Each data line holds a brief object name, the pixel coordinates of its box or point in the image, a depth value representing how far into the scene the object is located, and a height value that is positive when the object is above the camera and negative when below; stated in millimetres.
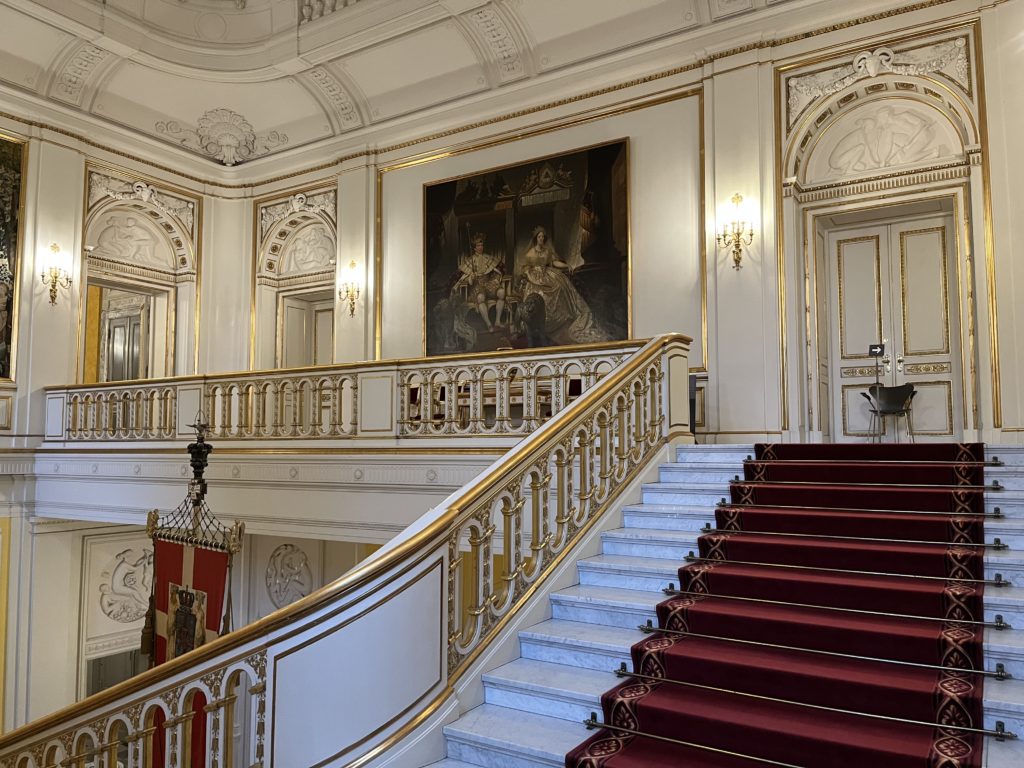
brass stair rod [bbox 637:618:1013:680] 3268 -988
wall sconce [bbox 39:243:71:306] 9961 +1984
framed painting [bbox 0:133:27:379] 9594 +2394
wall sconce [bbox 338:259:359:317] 10859 +1967
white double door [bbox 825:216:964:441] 7656 +1106
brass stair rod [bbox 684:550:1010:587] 3885 -726
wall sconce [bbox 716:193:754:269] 8102 +2006
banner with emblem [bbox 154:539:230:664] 5906 -1256
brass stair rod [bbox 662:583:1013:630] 3574 -856
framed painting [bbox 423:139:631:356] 9047 +2120
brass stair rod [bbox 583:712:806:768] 3085 -1250
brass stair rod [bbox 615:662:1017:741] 2947 -1117
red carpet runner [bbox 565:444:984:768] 3086 -933
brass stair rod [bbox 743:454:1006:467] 5137 -193
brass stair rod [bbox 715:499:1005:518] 4516 -462
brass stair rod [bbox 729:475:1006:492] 4832 -332
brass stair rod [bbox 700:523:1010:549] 4168 -595
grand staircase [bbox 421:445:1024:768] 3312 -1008
